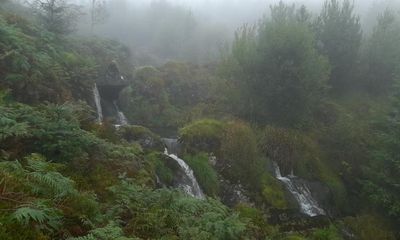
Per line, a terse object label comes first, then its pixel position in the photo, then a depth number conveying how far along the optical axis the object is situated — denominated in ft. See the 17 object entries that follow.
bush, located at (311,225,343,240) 51.75
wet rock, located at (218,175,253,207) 55.76
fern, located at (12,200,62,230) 17.84
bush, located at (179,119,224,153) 62.28
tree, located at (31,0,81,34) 71.00
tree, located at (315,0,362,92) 100.27
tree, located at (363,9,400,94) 103.91
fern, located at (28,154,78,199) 22.33
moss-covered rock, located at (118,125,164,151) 54.85
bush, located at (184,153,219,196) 53.36
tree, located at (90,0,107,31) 164.08
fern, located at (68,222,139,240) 19.21
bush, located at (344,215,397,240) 57.36
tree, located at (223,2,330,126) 76.02
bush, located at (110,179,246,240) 24.07
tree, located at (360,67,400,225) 61.72
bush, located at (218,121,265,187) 59.88
